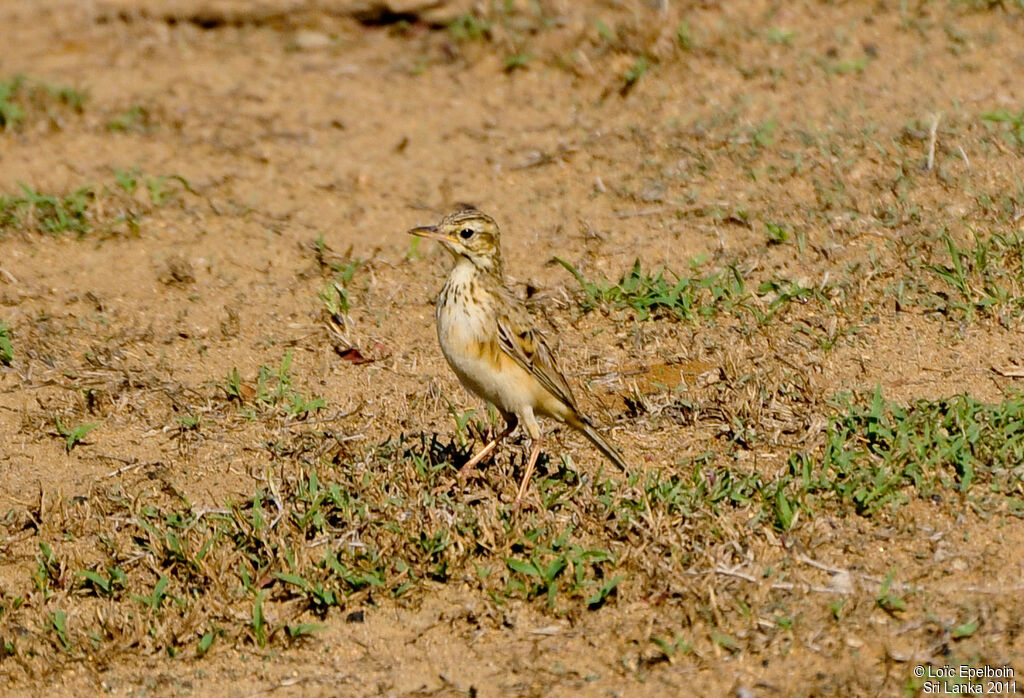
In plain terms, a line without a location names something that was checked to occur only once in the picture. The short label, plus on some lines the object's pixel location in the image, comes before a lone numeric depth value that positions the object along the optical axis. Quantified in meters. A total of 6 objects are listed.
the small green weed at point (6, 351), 14.68
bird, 12.34
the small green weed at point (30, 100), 19.61
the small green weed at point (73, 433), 13.52
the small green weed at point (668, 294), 15.16
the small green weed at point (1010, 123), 17.36
